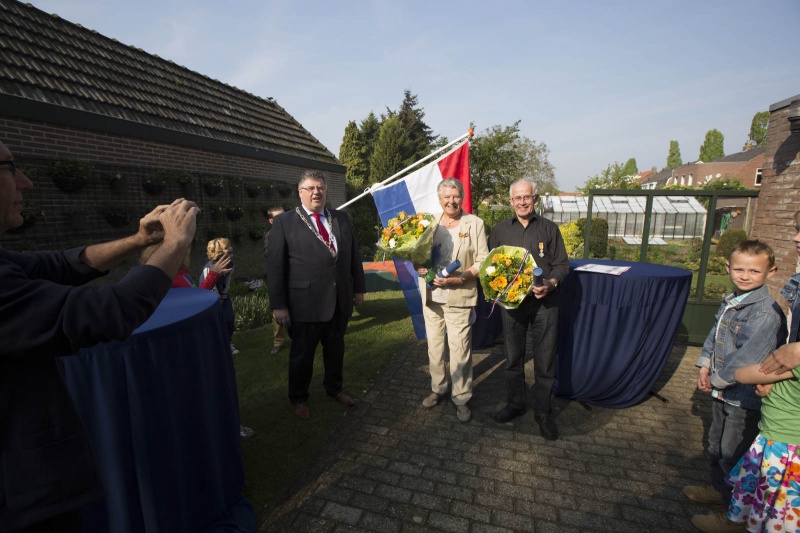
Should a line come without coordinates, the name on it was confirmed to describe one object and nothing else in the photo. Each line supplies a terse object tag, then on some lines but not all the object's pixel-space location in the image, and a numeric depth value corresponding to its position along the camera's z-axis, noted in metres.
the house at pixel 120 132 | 5.27
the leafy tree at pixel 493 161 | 19.23
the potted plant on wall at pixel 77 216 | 5.45
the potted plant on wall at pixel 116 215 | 5.91
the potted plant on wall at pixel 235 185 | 8.48
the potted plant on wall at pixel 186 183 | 7.25
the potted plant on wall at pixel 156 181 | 6.61
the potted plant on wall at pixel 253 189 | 8.95
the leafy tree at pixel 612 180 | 31.34
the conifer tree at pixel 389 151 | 29.77
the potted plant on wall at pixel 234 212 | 8.33
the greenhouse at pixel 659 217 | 6.07
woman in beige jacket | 3.62
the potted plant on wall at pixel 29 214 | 4.80
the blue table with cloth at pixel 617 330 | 3.66
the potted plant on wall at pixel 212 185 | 7.80
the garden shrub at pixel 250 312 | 6.64
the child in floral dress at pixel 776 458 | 1.96
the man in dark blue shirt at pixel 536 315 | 3.42
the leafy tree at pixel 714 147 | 76.81
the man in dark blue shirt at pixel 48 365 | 1.10
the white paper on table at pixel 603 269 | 3.69
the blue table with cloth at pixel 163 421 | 1.82
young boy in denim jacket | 2.30
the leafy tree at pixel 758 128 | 59.25
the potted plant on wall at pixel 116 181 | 6.08
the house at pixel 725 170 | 42.09
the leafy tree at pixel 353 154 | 31.89
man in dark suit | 3.57
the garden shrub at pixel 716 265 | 7.16
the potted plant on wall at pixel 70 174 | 5.27
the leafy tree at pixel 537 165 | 38.47
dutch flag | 5.57
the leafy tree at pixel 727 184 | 23.92
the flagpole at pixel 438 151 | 5.37
